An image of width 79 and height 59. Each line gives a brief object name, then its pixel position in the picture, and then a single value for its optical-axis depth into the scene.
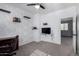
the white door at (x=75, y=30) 1.83
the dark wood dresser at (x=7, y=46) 1.65
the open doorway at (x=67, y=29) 6.18
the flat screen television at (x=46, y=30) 3.69
